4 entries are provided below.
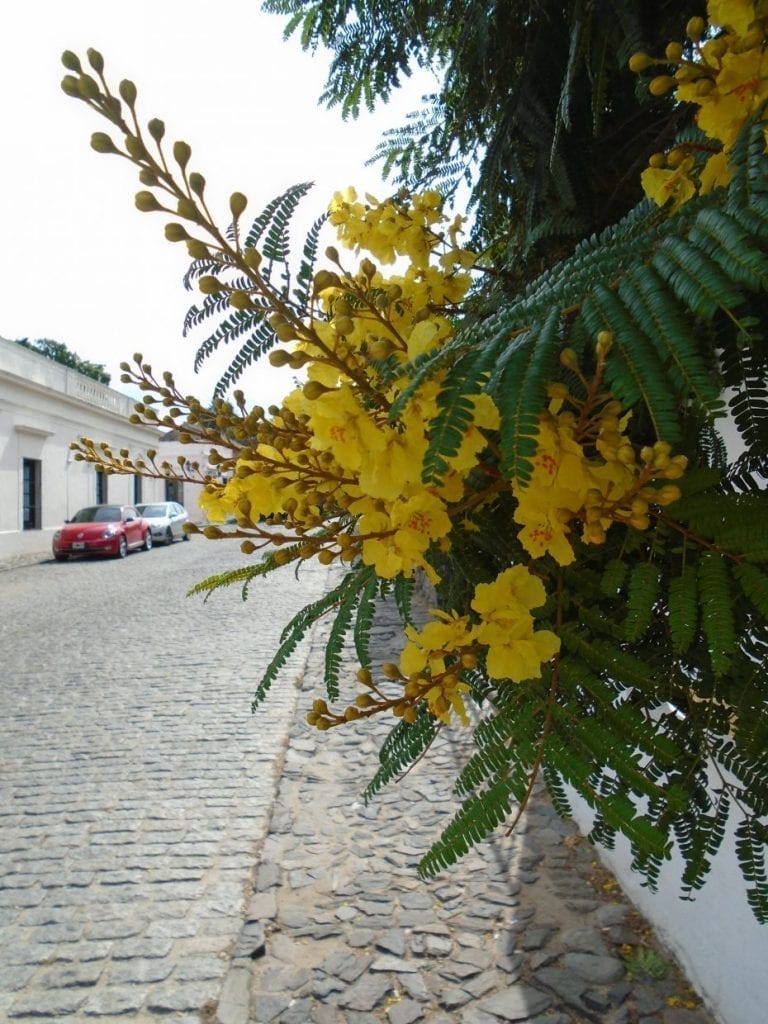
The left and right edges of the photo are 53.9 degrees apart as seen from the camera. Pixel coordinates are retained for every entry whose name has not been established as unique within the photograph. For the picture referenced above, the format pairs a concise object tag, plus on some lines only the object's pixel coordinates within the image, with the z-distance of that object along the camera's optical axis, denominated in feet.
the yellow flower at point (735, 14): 2.72
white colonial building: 59.93
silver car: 76.84
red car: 61.62
